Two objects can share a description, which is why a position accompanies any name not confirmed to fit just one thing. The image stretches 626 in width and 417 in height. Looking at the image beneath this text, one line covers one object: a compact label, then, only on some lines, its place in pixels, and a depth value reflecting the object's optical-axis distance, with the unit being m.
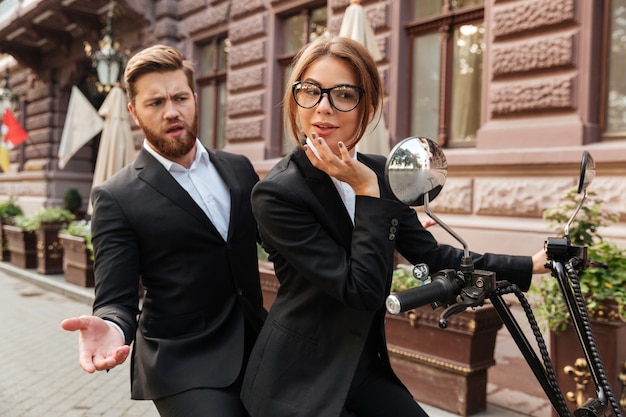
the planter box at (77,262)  9.25
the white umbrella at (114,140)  9.57
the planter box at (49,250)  10.86
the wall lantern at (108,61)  11.26
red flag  15.73
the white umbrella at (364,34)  6.44
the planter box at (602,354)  3.39
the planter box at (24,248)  11.59
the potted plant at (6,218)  12.91
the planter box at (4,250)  12.90
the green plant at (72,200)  17.42
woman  1.61
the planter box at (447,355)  3.81
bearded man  2.04
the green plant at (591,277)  3.40
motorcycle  1.35
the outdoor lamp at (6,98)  17.38
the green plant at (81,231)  9.14
